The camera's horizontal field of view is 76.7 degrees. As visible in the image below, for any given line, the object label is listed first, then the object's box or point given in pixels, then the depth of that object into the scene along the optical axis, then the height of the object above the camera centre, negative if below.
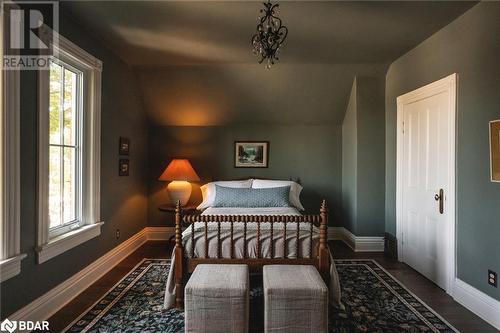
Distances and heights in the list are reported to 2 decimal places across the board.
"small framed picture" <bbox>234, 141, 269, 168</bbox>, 5.14 +0.23
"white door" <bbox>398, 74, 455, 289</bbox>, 3.10 -0.12
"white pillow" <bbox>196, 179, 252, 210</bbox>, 4.50 -0.29
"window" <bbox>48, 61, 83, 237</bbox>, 2.76 +0.19
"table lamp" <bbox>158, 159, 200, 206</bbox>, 4.63 -0.15
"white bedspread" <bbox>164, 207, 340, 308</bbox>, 2.82 -0.68
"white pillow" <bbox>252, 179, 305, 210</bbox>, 4.49 -0.26
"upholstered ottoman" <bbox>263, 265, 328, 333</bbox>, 2.15 -0.96
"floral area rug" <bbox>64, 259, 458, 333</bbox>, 2.40 -1.20
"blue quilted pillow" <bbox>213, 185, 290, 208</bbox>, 4.17 -0.40
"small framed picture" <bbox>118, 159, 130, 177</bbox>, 4.01 +0.01
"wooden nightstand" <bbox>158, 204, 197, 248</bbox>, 4.42 -0.59
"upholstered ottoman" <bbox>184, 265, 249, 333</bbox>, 2.14 -0.96
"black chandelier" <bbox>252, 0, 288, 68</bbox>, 2.34 +0.97
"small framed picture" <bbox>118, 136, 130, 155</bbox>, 3.99 +0.28
